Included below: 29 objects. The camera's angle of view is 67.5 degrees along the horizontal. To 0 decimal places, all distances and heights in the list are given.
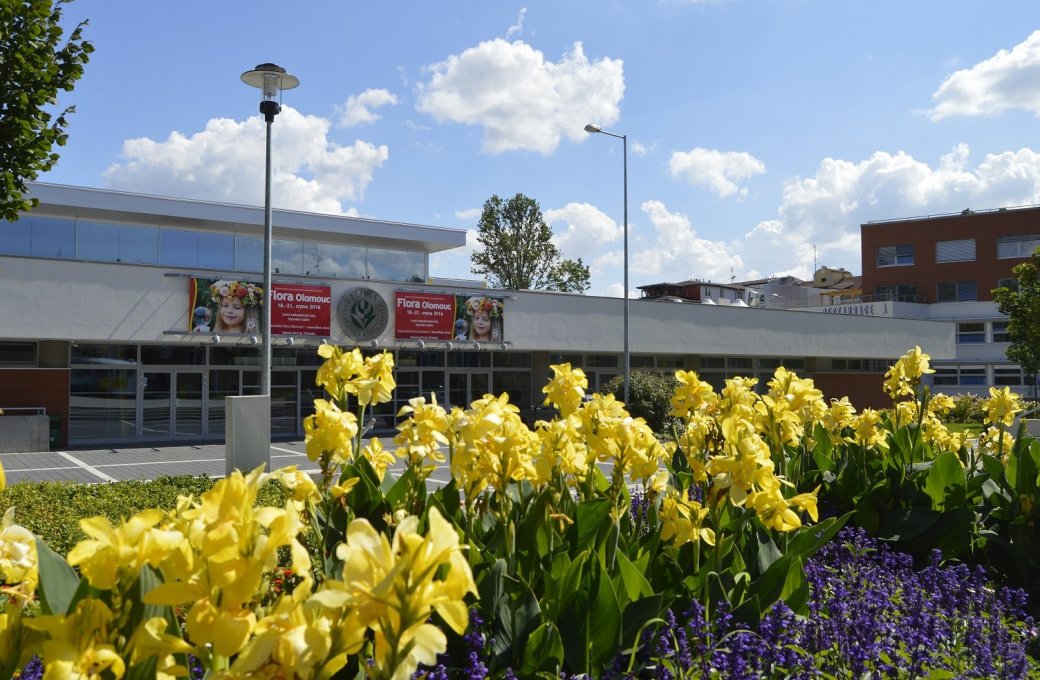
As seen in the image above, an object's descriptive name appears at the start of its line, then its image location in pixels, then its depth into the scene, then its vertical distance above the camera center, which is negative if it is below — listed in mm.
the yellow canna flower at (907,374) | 5324 -105
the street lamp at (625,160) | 23250 +5887
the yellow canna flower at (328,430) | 2764 -267
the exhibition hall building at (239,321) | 18234 +955
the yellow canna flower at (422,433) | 3021 -301
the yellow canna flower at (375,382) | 3180 -107
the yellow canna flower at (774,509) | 2600 -514
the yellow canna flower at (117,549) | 1148 -289
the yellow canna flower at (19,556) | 1598 -423
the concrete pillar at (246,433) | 8008 -814
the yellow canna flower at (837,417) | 5363 -404
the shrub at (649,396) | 21703 -1097
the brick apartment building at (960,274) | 43844 +5173
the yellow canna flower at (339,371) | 3199 -63
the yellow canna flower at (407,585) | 1052 -312
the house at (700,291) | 54875 +4837
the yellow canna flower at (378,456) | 3496 -455
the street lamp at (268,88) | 11070 +3893
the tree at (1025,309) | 25391 +1708
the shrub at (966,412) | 28562 -1992
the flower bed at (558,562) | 1126 -560
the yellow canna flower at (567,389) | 3436 -142
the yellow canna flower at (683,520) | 2646 -565
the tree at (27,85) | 6324 +2267
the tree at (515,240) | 48406 +7281
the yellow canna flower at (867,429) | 4887 -446
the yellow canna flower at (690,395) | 3961 -192
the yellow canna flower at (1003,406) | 5566 -343
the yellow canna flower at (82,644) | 1114 -431
